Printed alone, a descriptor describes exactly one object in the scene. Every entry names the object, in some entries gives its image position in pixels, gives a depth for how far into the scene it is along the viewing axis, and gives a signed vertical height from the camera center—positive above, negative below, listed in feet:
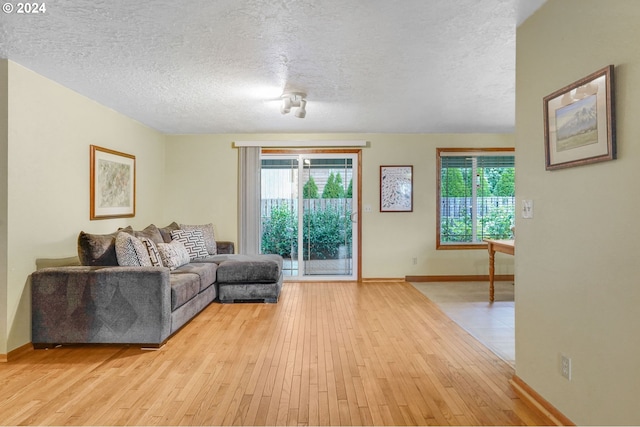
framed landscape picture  5.16 +1.52
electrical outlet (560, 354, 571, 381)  6.02 -2.59
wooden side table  12.92 -1.23
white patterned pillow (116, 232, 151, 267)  11.15 -1.14
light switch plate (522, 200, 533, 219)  7.14 +0.15
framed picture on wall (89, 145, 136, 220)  12.86 +1.28
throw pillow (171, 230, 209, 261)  15.74 -1.14
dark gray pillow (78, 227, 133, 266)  10.89 -1.08
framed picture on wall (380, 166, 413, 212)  18.85 +1.46
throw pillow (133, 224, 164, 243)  14.04 -0.71
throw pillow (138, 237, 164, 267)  11.97 -1.24
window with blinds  19.17 +1.05
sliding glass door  18.92 +0.17
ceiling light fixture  11.96 +3.93
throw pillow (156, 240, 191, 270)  13.29 -1.50
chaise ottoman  14.52 -2.67
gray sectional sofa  9.76 -2.32
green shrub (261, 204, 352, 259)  19.01 -0.85
